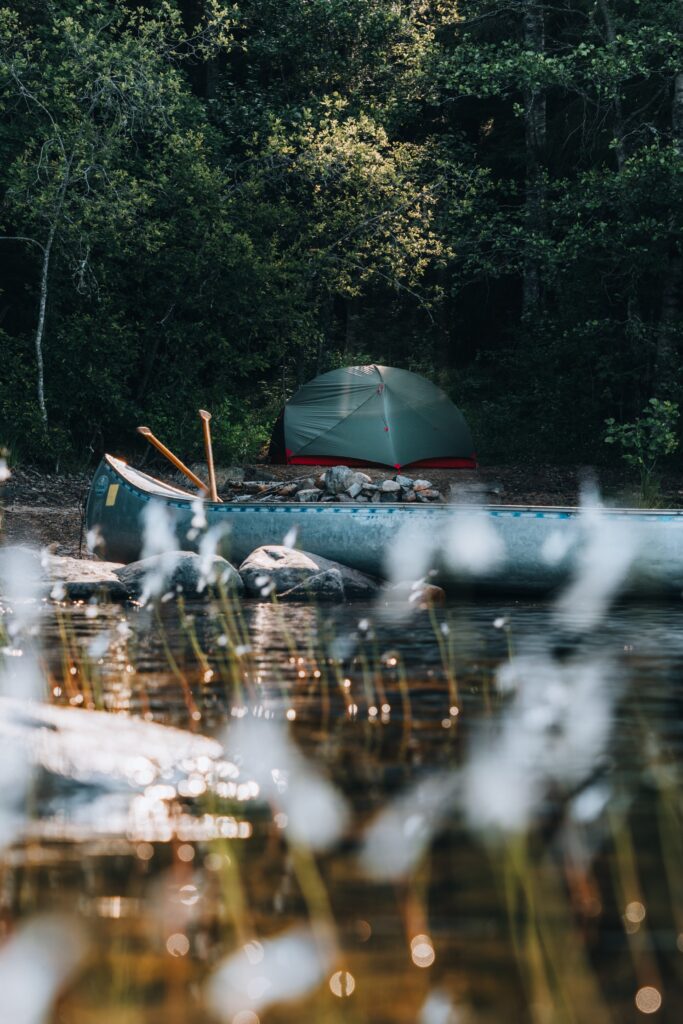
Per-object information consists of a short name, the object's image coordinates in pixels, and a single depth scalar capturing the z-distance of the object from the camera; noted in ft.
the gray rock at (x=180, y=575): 39.01
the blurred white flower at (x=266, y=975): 10.84
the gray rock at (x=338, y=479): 62.28
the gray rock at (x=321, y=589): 39.06
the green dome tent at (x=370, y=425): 70.69
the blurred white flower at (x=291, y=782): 15.33
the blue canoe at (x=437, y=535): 38.70
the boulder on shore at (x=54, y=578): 37.40
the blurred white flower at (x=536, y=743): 16.42
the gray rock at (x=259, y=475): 65.98
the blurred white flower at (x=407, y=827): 14.12
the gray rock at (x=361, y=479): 62.69
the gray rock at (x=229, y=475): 63.57
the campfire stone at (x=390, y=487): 62.23
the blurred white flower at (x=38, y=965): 10.62
